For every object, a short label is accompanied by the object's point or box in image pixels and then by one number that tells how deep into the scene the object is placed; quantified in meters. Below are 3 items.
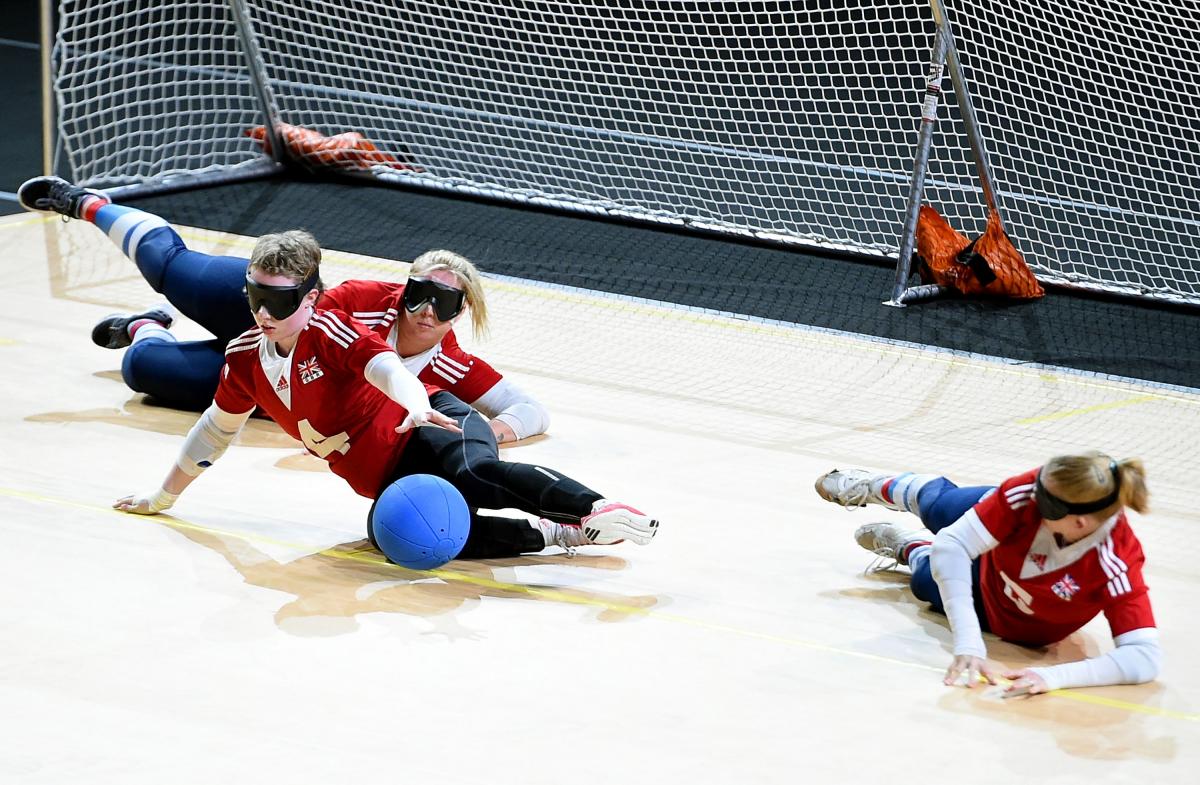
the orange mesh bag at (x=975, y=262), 15.86
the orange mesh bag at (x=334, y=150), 19.31
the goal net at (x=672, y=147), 18.36
